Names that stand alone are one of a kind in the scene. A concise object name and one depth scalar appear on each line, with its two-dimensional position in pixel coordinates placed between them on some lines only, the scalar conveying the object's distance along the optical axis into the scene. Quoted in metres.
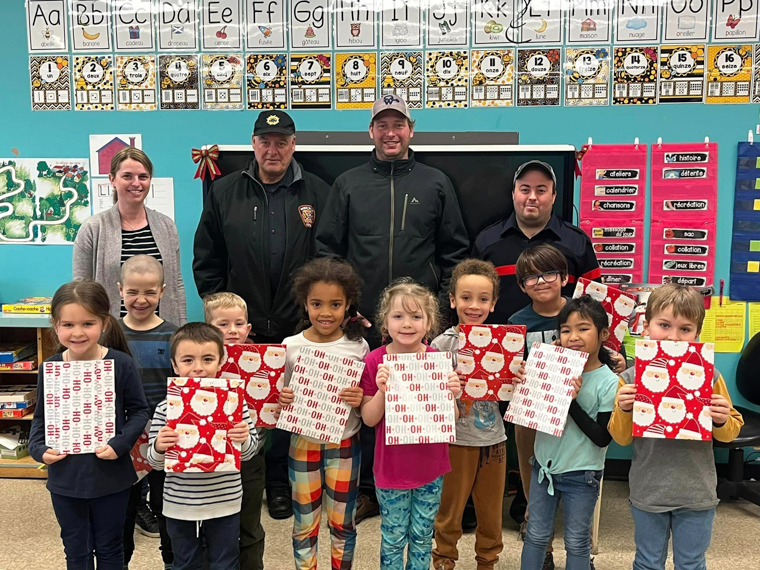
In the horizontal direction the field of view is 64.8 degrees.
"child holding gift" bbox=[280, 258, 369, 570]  2.26
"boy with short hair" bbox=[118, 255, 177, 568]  2.38
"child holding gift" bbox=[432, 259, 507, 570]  2.37
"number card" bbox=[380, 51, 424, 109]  3.95
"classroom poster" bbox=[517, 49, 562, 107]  3.88
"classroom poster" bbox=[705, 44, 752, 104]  3.76
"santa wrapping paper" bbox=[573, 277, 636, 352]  2.46
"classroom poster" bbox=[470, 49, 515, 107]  3.91
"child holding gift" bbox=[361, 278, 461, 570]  2.18
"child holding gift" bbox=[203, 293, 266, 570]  2.33
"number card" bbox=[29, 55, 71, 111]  4.17
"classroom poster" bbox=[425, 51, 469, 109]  3.93
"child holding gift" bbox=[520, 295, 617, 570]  2.14
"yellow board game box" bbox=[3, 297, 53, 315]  3.91
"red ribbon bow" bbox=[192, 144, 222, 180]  3.40
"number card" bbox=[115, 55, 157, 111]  4.12
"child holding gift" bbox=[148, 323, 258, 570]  2.04
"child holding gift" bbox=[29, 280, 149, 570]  2.04
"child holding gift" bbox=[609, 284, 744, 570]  1.97
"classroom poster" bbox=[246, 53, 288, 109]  4.02
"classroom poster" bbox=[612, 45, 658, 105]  3.82
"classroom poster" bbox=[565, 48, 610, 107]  3.85
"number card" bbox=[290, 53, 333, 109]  4.01
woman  2.88
